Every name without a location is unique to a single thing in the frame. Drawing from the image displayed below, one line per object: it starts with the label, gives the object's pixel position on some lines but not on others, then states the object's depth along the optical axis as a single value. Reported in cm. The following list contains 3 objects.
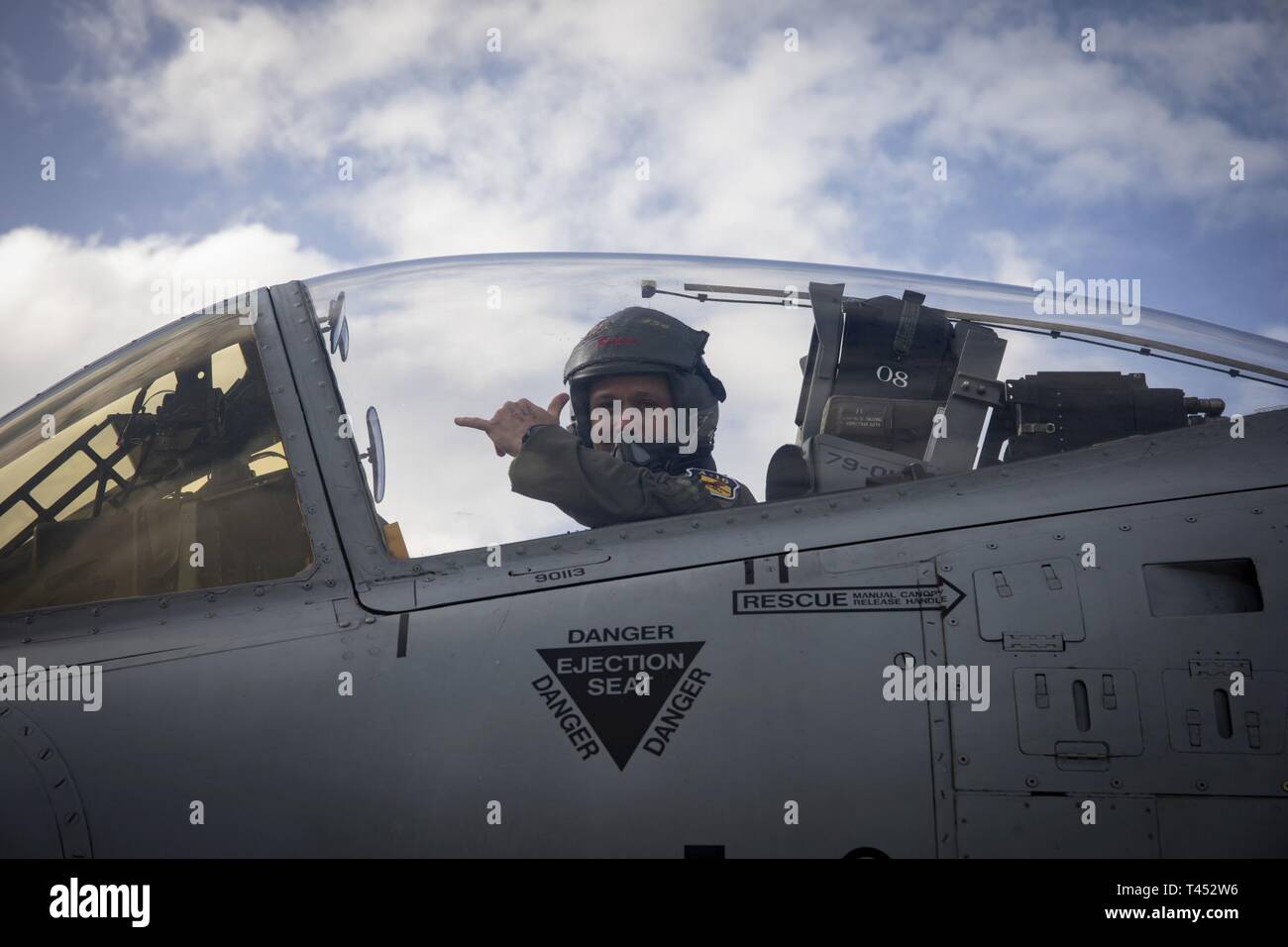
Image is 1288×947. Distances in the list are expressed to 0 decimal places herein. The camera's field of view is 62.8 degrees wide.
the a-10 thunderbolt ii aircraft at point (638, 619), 265
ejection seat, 324
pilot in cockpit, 320
